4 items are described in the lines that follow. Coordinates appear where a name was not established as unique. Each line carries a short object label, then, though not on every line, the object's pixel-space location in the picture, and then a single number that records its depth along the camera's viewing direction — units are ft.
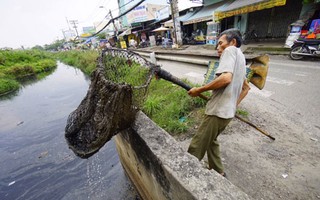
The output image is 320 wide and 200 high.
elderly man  5.31
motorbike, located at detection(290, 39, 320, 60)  20.57
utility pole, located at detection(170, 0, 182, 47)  41.00
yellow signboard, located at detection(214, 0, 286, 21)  25.55
